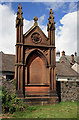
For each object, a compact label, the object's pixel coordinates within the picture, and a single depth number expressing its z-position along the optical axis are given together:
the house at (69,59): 54.05
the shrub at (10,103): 12.55
